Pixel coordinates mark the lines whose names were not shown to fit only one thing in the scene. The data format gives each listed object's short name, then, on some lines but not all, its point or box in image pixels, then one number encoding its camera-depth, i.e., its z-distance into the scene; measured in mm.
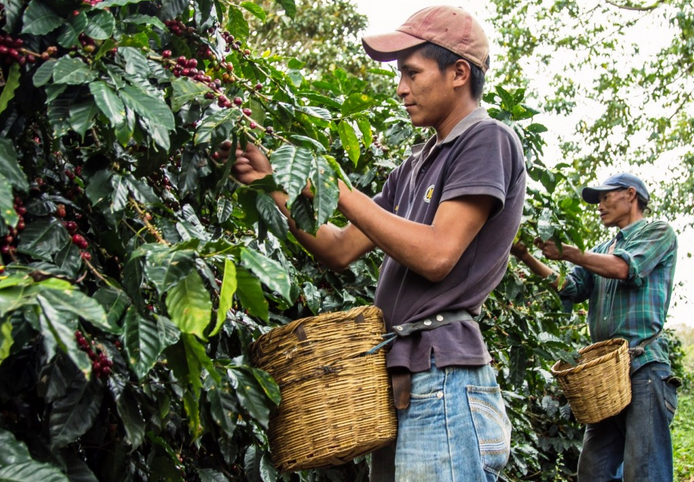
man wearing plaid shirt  4215
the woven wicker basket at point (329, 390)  2037
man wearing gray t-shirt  2078
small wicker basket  4094
